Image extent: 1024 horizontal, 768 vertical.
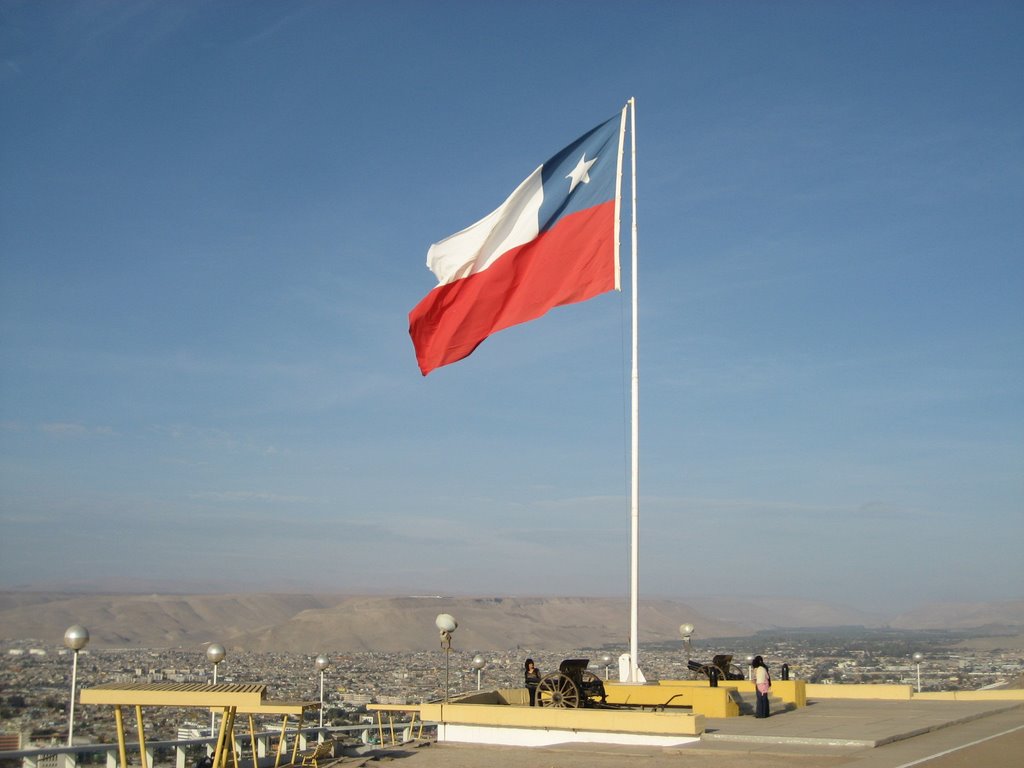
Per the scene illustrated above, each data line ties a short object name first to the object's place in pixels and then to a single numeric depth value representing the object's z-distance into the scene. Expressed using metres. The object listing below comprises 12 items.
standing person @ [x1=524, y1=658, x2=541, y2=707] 19.41
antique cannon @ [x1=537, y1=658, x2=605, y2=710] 18.77
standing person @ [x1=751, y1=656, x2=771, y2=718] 19.09
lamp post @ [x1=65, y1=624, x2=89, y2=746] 15.07
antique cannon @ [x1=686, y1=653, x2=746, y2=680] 21.95
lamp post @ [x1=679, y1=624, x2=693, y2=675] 26.45
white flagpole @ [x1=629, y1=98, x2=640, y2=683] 19.48
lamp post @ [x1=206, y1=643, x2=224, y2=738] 18.11
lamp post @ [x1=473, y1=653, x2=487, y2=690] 23.80
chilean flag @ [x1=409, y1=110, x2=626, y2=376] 20.34
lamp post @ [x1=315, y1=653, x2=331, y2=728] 22.81
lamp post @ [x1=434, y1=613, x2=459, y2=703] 19.64
